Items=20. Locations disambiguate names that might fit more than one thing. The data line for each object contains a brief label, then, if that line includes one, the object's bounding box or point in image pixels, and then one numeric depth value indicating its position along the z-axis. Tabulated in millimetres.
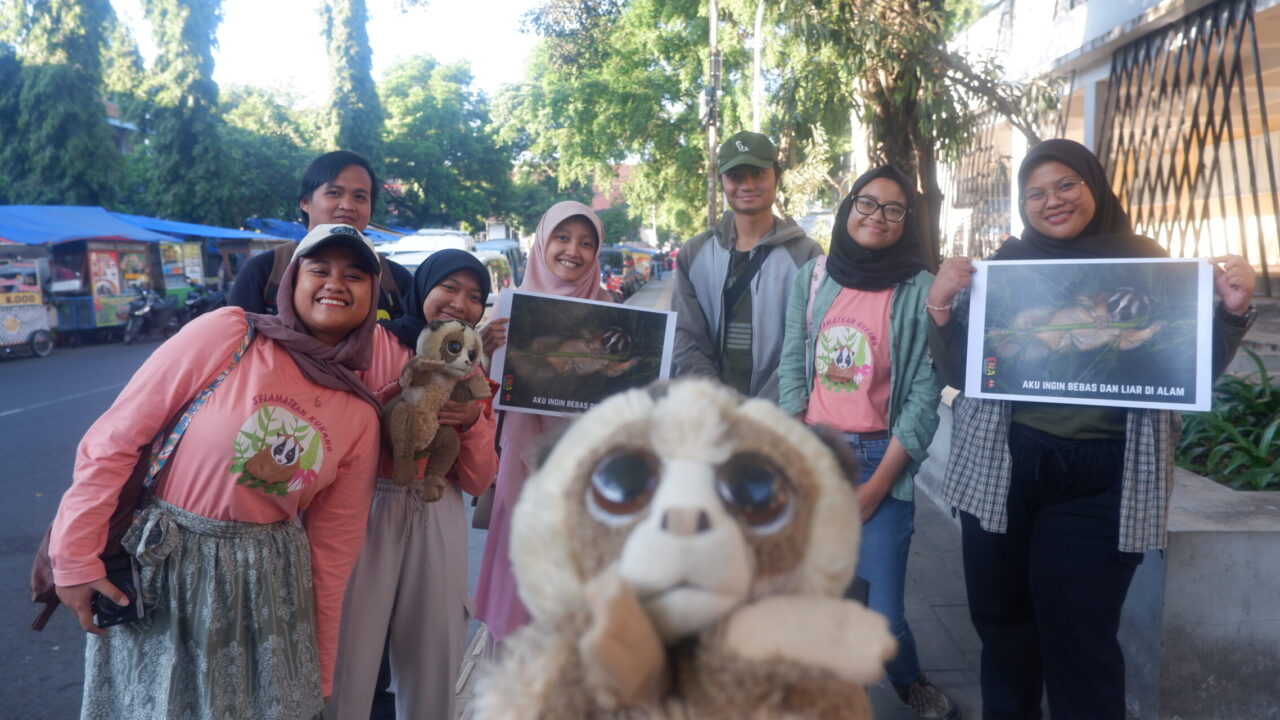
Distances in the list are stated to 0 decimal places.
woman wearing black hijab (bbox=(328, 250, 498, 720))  2479
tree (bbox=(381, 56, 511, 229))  37312
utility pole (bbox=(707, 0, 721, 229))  15367
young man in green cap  3092
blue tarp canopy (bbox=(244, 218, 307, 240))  30047
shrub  3742
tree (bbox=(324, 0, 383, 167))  32375
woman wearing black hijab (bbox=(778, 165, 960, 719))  2596
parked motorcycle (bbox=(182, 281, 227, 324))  18297
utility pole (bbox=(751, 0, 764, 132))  14258
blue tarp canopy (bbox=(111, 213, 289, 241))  21391
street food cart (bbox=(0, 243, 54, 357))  13609
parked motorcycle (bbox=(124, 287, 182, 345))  16422
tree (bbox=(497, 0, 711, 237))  19703
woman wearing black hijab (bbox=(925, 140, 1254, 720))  2309
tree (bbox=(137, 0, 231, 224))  24594
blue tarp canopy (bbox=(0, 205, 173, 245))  15430
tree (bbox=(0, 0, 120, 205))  19922
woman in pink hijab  2689
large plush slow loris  801
